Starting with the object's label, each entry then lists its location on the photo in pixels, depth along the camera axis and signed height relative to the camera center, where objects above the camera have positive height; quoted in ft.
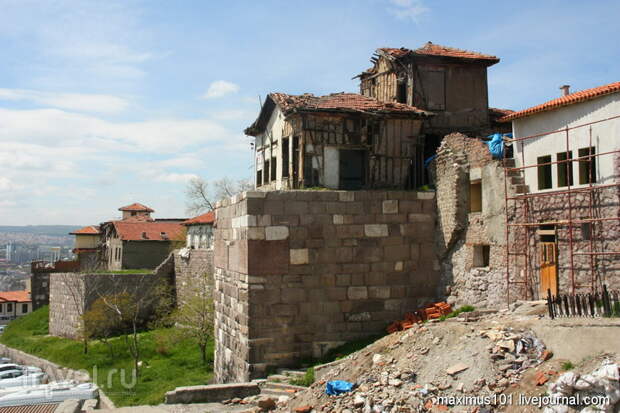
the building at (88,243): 163.42 -2.35
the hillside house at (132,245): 142.44 -2.47
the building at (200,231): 130.60 +0.67
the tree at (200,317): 78.02 -11.21
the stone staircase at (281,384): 39.99 -10.31
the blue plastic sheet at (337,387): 34.76 -9.00
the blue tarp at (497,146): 45.54 +6.46
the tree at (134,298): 96.89 -10.42
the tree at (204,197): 148.05 +9.34
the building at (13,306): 188.03 -22.18
